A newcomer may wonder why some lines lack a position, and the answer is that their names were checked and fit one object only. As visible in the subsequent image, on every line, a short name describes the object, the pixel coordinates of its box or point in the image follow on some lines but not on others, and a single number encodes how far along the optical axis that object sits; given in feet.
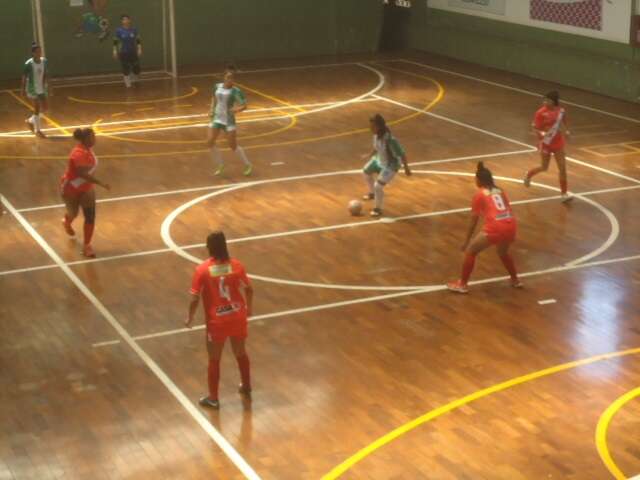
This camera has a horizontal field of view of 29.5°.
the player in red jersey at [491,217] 47.24
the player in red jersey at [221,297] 36.68
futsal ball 60.13
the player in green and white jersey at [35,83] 80.33
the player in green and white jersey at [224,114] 67.36
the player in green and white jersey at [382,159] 57.72
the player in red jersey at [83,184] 52.70
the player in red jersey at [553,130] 61.21
